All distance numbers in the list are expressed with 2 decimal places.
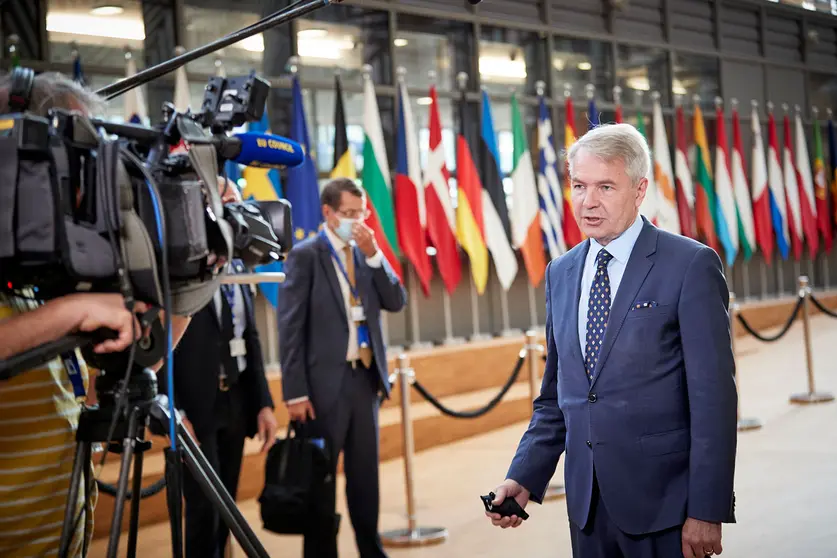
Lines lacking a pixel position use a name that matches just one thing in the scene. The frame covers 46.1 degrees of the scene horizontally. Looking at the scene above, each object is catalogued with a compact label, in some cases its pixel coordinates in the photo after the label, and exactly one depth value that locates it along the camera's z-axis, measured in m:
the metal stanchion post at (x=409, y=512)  4.51
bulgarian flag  7.49
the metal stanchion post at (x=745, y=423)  6.66
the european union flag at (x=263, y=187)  6.52
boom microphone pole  1.97
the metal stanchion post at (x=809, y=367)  7.34
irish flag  8.55
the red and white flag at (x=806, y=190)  11.48
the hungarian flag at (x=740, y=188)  10.62
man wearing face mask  3.85
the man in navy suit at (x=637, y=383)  1.96
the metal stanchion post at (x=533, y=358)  5.40
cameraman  1.79
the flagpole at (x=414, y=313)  8.79
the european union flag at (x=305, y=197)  6.76
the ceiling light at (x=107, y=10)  7.05
